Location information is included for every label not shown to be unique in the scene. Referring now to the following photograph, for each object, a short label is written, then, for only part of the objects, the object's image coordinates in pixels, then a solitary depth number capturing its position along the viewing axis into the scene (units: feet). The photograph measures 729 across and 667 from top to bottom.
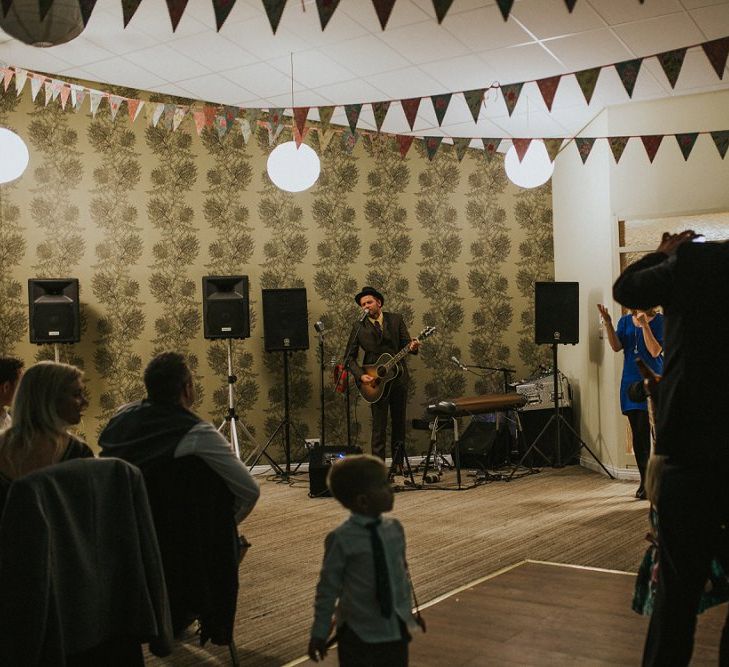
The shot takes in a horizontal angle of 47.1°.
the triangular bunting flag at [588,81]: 15.51
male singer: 23.04
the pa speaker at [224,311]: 22.26
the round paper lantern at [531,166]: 20.45
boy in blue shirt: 6.10
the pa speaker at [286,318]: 23.07
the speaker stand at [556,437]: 22.93
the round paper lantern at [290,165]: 20.35
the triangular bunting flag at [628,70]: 15.33
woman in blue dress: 17.31
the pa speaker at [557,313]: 23.75
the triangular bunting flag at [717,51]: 14.40
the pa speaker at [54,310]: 20.85
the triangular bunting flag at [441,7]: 10.82
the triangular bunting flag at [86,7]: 10.73
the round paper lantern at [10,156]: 18.86
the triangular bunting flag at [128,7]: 11.57
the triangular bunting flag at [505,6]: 10.64
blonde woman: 7.13
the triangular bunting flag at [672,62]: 14.92
